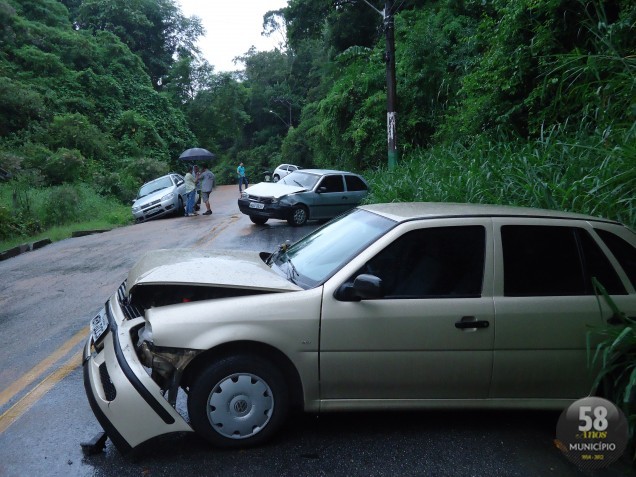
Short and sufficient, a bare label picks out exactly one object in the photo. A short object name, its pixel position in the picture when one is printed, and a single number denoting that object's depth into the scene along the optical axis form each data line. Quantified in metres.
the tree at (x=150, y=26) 46.94
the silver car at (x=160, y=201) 19.88
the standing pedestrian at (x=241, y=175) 32.31
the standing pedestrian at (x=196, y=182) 19.64
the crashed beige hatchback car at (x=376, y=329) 3.60
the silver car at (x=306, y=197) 15.77
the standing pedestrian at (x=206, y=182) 19.27
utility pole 17.67
